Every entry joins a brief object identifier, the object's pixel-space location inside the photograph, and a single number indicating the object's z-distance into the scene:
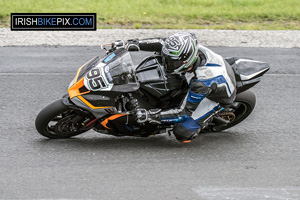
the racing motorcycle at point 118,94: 11.17
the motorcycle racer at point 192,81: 10.89
